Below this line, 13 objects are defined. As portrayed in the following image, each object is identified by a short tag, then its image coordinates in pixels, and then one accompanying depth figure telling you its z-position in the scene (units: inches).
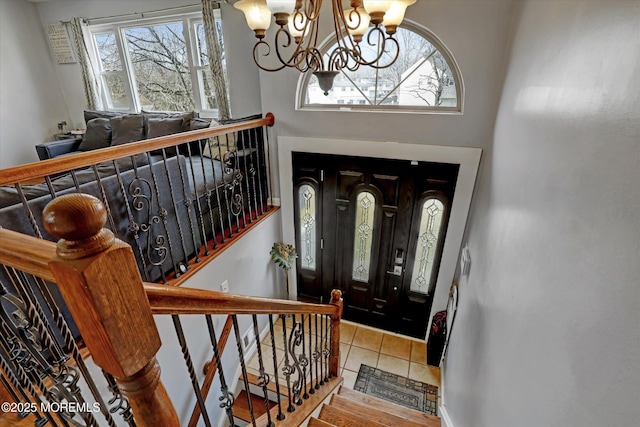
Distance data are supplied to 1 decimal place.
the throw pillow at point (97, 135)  152.3
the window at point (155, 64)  154.4
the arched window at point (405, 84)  96.6
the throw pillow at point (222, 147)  105.9
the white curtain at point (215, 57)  134.9
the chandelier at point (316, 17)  50.7
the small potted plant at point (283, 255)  128.0
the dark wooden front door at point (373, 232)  112.4
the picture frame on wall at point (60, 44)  173.9
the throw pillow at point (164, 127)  132.6
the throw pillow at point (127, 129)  142.6
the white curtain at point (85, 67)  167.0
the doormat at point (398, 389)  110.2
